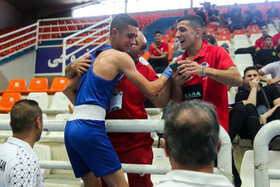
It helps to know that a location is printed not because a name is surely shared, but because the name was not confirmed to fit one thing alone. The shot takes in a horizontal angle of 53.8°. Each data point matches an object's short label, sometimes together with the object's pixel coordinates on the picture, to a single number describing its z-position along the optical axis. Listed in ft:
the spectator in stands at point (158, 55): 19.95
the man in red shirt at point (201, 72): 5.65
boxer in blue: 4.87
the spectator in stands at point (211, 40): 13.93
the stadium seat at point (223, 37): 29.85
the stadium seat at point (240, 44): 26.76
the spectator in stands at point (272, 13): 38.04
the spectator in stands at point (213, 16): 37.15
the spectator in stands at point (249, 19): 35.18
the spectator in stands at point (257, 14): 35.63
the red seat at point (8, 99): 17.62
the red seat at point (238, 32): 32.78
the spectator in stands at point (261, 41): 21.44
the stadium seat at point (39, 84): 20.95
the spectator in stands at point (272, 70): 14.80
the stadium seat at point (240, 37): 29.48
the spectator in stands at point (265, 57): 17.92
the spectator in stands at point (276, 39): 22.09
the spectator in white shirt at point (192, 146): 2.43
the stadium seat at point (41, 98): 16.62
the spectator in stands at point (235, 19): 34.96
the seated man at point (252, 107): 8.70
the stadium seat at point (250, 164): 7.70
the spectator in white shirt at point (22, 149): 4.56
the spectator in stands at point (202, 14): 26.53
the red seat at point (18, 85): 21.59
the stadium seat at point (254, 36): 28.50
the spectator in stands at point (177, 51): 18.61
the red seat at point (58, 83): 20.03
